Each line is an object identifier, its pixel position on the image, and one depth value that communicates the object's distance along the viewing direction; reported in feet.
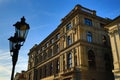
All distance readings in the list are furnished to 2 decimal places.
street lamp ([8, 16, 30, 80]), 14.11
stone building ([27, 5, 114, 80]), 59.89
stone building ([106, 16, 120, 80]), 46.82
